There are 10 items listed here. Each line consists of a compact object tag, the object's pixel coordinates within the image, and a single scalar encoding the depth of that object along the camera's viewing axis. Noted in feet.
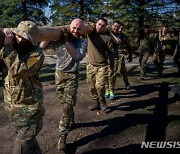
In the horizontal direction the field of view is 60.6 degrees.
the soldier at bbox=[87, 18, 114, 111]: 11.47
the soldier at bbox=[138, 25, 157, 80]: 19.20
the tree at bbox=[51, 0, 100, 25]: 43.77
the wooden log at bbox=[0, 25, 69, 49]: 7.64
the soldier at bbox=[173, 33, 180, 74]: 19.87
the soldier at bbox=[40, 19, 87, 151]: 8.13
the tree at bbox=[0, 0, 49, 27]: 37.71
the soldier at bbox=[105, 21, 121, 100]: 13.47
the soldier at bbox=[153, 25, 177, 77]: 19.26
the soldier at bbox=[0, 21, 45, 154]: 5.63
